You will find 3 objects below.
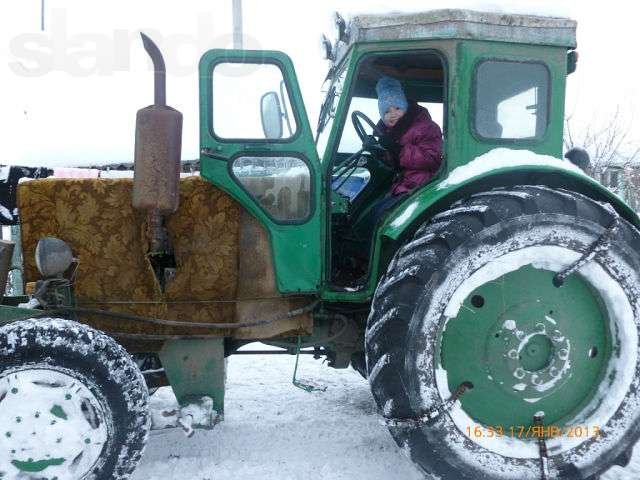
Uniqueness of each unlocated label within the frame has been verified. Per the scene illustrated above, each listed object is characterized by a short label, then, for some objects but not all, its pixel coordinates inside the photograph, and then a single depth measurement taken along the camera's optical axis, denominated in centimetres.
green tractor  229
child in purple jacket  293
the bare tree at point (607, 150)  1278
